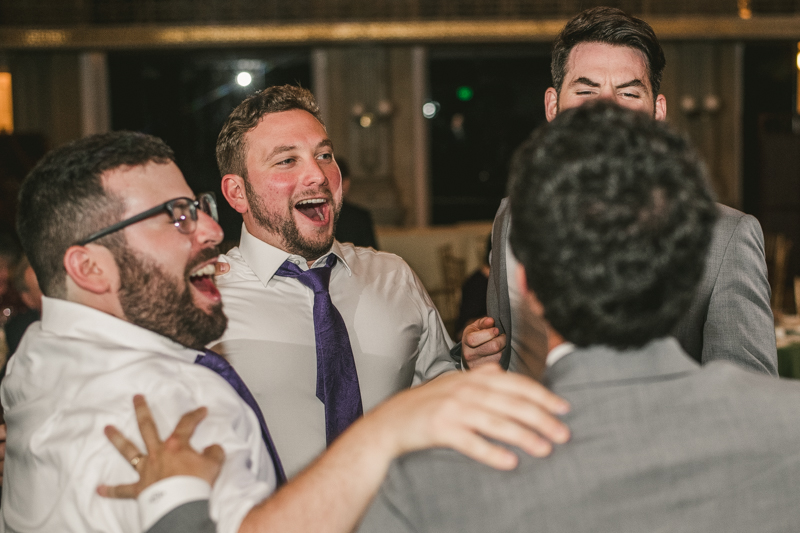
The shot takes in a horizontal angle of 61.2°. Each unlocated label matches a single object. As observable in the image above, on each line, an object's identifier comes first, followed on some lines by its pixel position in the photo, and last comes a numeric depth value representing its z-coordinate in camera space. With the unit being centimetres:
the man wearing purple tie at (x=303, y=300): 165
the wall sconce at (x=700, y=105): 987
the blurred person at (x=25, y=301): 295
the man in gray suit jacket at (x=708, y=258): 137
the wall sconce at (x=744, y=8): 988
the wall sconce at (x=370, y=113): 971
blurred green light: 1066
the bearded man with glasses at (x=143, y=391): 89
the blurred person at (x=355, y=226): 373
